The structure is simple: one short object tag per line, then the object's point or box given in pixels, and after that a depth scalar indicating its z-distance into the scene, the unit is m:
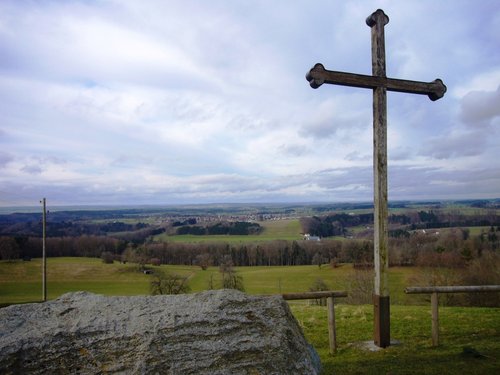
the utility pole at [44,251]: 23.19
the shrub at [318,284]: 35.42
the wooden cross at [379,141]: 6.91
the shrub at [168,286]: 26.45
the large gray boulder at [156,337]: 3.68
